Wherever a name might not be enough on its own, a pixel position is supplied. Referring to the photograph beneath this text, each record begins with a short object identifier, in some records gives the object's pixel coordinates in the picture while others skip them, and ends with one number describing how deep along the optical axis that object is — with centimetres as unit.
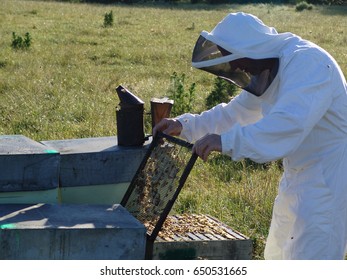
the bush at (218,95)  1655
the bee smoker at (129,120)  798
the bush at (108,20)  3372
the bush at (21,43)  2383
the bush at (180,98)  1543
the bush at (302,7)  5967
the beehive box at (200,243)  692
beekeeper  581
